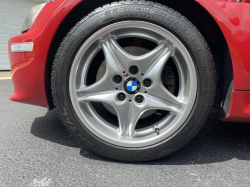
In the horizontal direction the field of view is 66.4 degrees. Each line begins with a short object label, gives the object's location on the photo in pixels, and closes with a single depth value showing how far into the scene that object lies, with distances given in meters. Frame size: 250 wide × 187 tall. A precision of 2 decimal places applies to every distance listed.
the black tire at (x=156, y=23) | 1.04
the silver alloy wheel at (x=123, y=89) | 1.10
